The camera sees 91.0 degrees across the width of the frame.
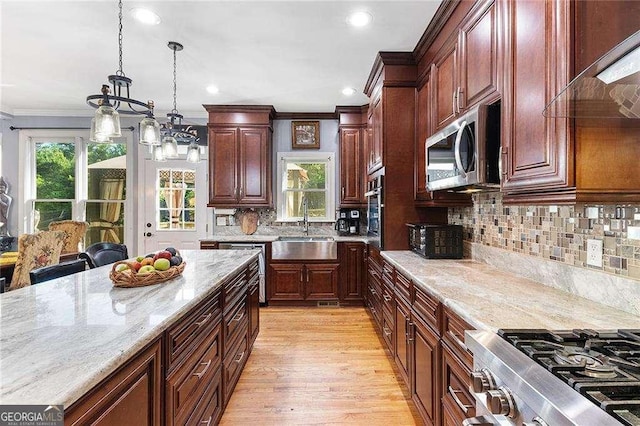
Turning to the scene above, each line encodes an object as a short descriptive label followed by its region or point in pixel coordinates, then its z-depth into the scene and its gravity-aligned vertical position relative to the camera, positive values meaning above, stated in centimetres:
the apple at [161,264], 173 -29
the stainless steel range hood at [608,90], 84 +39
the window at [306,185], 481 +43
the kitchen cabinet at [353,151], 446 +88
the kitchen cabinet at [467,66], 170 +93
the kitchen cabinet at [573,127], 111 +31
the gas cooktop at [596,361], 67 -39
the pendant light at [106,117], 181 +56
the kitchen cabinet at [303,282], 409 -91
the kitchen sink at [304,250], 410 -49
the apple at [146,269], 161 -30
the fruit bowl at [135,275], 154 -32
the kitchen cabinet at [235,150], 438 +87
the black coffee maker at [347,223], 469 -16
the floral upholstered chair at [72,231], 416 -25
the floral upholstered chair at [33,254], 300 -40
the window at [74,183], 478 +46
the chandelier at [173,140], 259 +63
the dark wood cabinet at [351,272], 412 -78
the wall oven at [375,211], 301 +2
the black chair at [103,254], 244 -34
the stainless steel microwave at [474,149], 167 +36
